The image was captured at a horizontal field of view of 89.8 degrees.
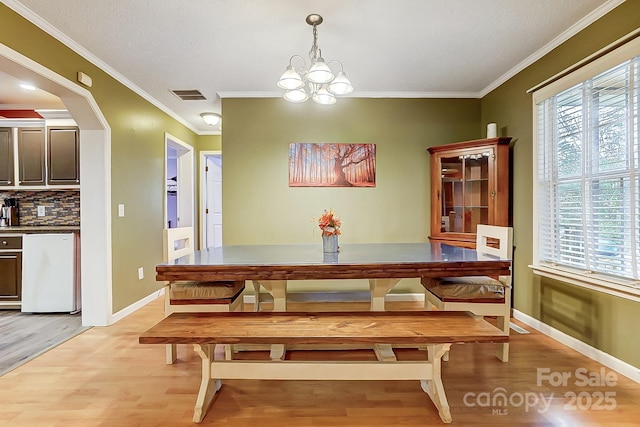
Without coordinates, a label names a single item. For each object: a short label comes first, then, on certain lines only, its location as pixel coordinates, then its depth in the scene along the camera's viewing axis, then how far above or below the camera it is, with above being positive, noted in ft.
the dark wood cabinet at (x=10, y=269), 10.63 -1.86
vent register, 11.47 +4.33
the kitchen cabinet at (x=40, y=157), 11.07 +1.94
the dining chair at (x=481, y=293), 6.61 -1.73
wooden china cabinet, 10.00 +0.74
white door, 17.30 +0.65
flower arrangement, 6.88 -0.30
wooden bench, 4.79 -1.87
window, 6.37 +0.79
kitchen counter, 10.55 -0.55
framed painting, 11.93 +1.75
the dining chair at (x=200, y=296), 6.54 -1.74
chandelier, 6.58 +2.85
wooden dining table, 5.66 -0.99
